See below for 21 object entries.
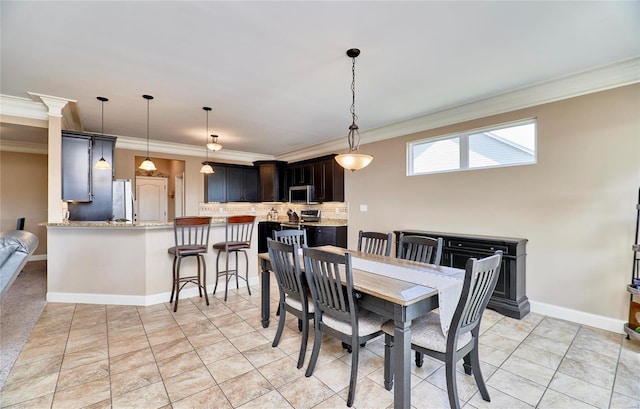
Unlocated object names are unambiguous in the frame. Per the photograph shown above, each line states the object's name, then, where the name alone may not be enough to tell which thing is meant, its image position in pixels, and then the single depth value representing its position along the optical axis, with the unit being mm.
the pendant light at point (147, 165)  4082
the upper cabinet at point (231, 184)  6531
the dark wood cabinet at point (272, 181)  7016
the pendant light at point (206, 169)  4742
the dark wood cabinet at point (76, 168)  3875
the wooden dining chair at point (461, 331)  1521
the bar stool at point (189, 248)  3225
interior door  7086
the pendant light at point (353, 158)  2407
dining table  1546
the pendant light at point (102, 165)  3811
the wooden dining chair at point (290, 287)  2100
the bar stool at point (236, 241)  3609
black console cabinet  3062
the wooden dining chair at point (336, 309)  1737
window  3375
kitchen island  3406
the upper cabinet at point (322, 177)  5676
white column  3613
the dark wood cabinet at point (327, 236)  5441
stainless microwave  6223
